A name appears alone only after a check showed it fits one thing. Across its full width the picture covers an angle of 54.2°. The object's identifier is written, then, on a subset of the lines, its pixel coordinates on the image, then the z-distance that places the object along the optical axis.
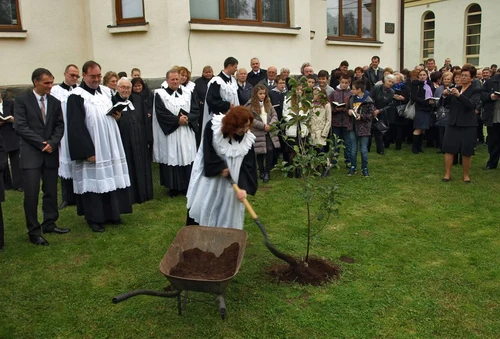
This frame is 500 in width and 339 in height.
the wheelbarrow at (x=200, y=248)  3.78
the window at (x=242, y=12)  10.99
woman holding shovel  5.00
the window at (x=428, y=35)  28.51
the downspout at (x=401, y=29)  15.42
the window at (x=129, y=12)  10.74
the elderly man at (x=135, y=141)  7.49
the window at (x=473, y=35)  26.28
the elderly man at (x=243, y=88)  9.87
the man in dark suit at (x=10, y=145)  8.89
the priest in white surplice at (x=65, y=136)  6.88
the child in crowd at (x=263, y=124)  8.80
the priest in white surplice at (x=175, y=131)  8.10
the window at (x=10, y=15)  10.64
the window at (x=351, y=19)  14.43
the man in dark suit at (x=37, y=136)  6.02
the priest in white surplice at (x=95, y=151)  6.32
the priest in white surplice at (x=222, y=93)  8.45
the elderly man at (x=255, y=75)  10.94
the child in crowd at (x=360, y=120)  9.30
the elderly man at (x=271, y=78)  10.35
